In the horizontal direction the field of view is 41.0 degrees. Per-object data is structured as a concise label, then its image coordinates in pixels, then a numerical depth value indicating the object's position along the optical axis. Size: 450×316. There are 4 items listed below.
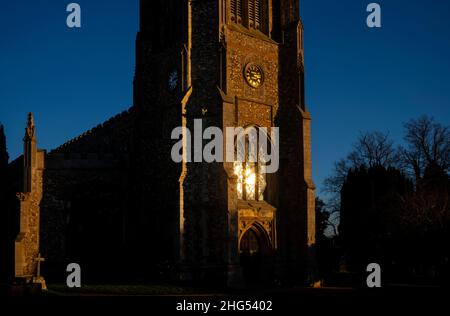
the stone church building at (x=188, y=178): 28.91
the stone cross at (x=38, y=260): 27.32
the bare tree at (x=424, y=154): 39.75
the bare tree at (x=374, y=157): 43.72
